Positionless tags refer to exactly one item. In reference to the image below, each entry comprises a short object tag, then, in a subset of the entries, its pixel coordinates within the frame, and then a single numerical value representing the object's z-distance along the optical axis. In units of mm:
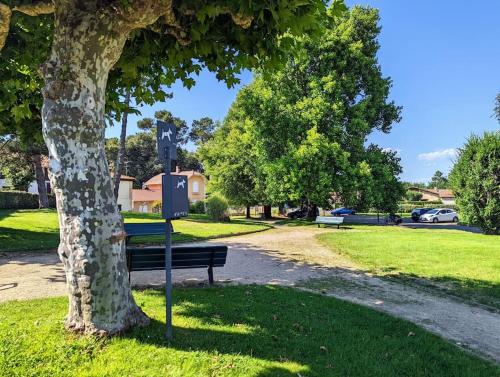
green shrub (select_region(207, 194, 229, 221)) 26641
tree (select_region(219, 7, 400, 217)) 26062
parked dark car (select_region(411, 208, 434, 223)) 40250
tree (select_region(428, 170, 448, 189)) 134612
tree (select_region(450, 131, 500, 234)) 21016
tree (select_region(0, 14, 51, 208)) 7129
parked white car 39531
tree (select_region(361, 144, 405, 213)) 27062
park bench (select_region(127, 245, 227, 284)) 6988
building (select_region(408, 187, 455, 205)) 96831
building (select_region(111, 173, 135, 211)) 53497
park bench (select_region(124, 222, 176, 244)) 11383
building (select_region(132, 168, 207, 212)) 59625
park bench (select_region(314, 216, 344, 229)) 23380
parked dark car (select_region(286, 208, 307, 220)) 39006
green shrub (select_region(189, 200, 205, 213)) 39250
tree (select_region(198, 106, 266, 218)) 34250
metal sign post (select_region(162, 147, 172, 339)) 4555
